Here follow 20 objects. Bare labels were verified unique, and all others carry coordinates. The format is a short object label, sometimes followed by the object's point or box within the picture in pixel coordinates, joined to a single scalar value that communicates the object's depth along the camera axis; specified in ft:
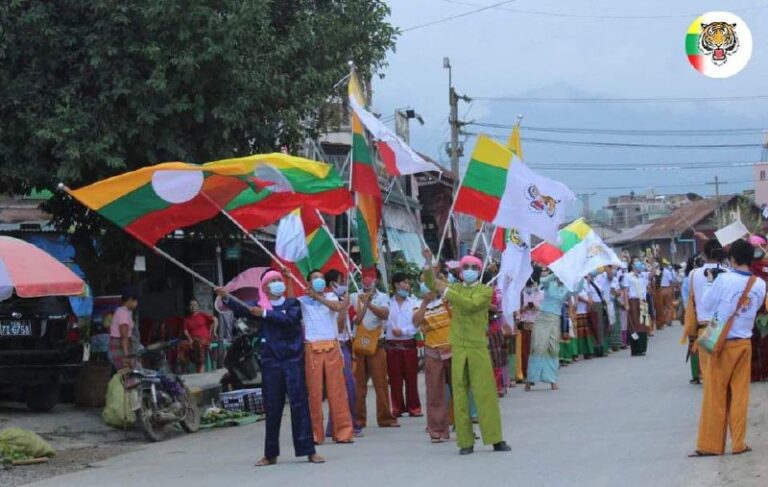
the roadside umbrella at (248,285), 72.09
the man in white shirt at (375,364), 47.96
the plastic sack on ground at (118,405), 49.21
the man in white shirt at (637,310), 84.84
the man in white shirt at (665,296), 124.36
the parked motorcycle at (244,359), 59.72
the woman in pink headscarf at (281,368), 38.17
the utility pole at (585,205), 312.52
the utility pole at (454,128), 127.03
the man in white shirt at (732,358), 34.24
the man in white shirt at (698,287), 41.27
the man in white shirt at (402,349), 49.75
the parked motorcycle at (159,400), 48.57
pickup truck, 52.21
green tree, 50.34
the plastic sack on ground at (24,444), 41.81
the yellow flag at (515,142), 54.24
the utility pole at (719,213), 197.22
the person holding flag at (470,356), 38.34
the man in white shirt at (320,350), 42.57
